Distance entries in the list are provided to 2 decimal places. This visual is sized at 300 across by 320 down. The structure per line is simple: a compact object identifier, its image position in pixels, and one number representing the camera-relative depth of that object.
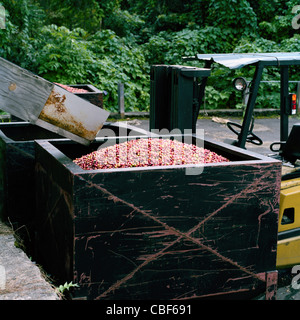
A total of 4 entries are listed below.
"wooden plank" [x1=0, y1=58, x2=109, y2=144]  2.97
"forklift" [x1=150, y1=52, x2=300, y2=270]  4.38
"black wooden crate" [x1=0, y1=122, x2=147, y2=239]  4.15
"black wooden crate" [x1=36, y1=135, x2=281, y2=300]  2.94
